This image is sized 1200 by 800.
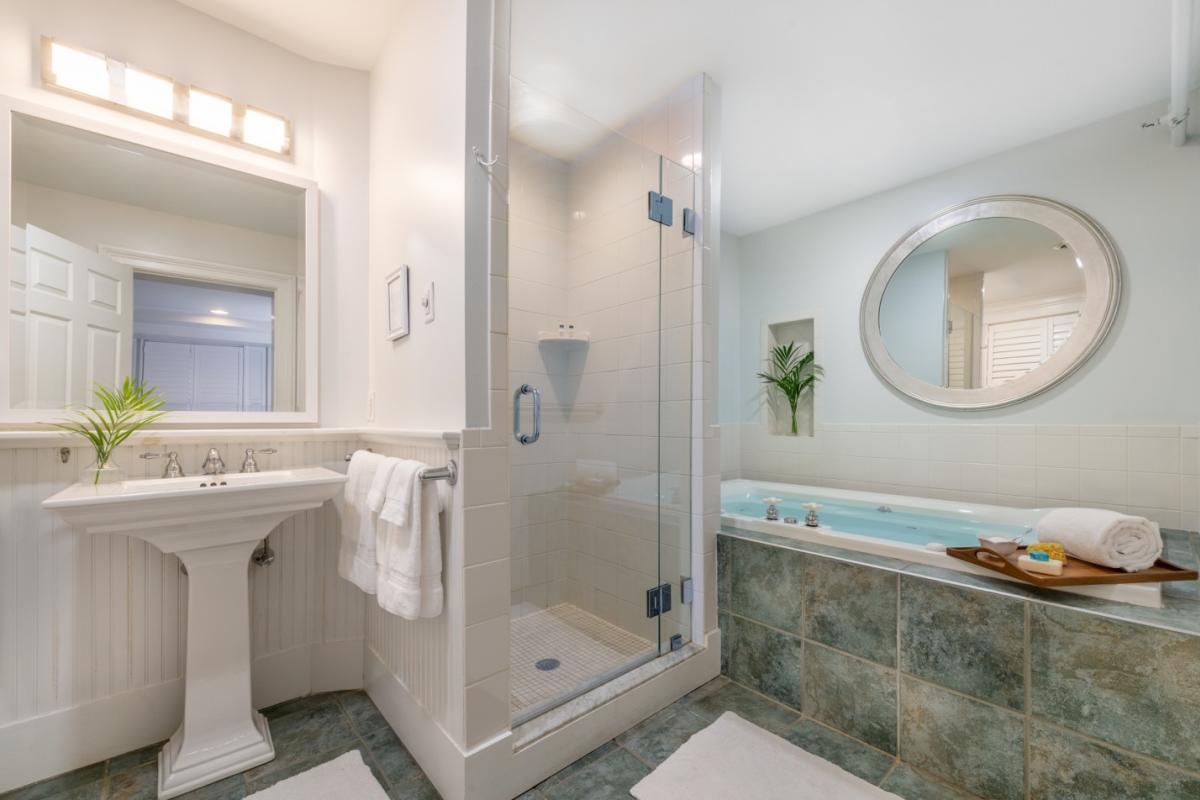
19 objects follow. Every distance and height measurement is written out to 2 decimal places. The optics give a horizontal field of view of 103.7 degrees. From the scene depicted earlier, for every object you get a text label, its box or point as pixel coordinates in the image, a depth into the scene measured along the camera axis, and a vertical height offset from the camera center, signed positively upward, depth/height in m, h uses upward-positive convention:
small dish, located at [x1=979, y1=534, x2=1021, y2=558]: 1.44 -0.45
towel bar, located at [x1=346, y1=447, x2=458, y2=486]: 1.34 -0.22
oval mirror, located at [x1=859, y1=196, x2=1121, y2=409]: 2.36 +0.55
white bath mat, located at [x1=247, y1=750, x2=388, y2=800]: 1.36 -1.16
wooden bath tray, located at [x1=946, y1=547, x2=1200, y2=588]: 1.25 -0.48
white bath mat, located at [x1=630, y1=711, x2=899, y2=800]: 1.37 -1.15
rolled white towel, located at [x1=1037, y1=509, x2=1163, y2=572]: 1.31 -0.40
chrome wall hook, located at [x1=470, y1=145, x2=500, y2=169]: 1.35 +0.68
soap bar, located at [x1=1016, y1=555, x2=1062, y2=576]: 1.31 -0.47
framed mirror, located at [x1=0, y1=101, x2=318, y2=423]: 1.47 +0.41
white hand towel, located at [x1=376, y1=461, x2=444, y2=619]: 1.35 -0.44
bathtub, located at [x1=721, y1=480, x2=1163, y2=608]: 1.55 -0.62
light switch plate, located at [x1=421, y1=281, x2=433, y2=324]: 1.53 +0.30
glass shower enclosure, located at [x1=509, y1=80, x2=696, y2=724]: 1.81 -0.02
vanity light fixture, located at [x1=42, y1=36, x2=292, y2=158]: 1.54 +1.06
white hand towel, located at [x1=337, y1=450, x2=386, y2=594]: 1.56 -0.45
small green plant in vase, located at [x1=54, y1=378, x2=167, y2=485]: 1.45 -0.09
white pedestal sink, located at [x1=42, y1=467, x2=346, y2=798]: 1.35 -0.64
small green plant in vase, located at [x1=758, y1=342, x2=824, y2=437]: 3.35 +0.18
